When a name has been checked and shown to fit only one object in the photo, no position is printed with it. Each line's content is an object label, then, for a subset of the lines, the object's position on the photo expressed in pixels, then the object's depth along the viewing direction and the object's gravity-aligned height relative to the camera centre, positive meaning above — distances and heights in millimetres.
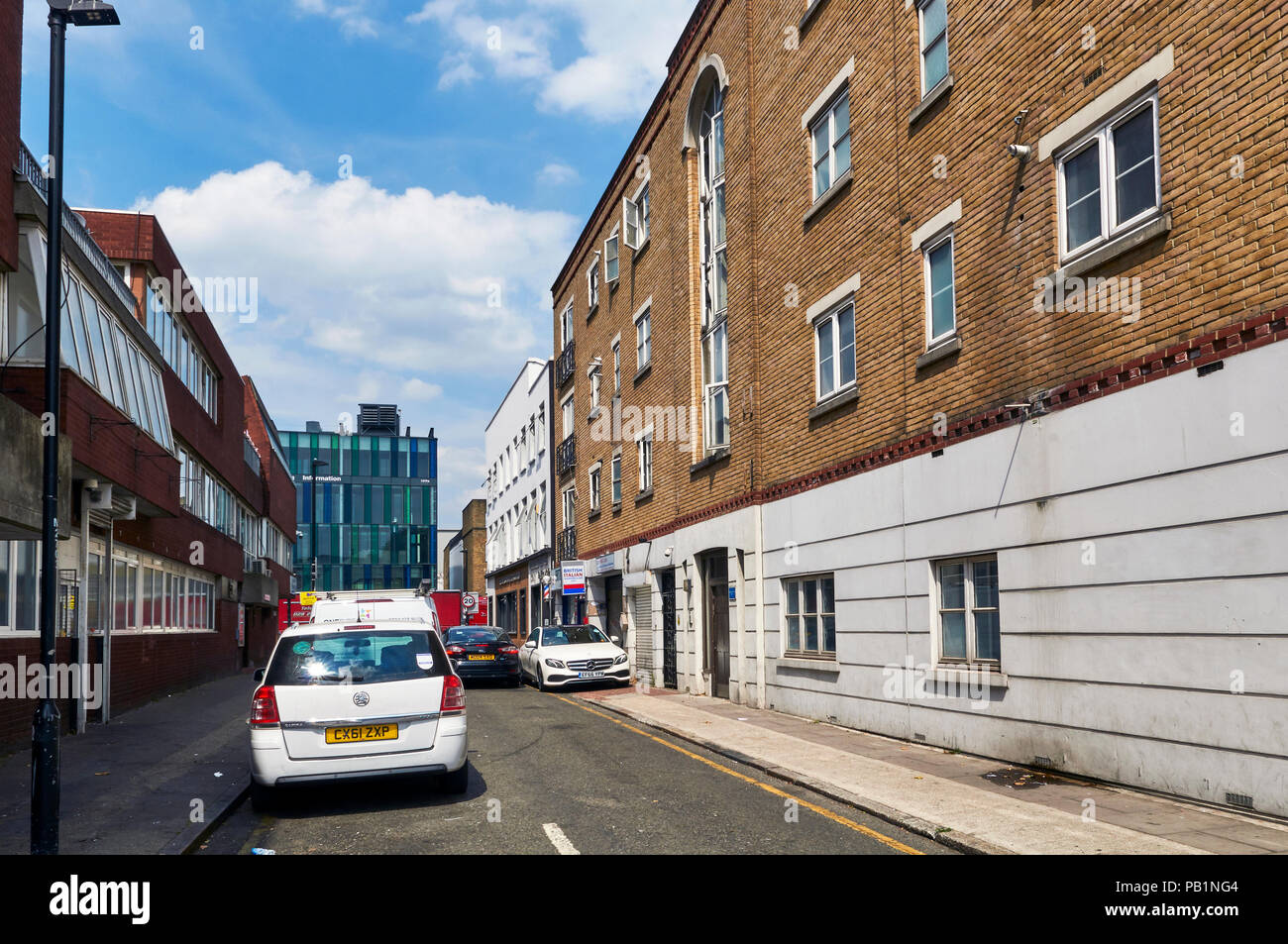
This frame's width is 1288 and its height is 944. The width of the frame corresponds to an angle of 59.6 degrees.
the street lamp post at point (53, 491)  7312 +582
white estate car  9156 -1161
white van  14086 -509
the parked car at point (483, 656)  25703 -2026
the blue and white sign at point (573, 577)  32281 -333
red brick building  13359 +1767
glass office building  82125 +4537
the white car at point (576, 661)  24234 -2059
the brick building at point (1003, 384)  8523 +1827
